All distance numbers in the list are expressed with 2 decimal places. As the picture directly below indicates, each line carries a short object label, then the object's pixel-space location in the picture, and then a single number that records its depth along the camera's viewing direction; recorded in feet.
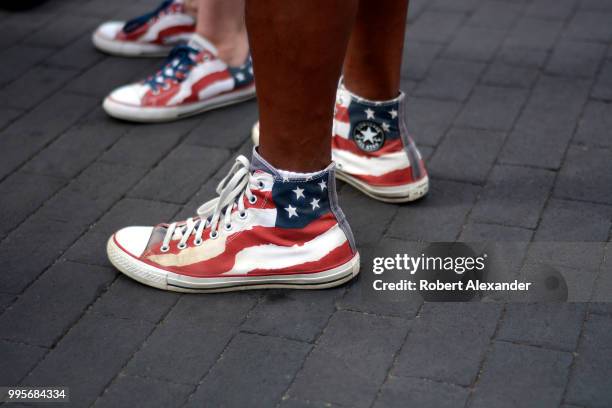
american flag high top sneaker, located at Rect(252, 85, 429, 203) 7.62
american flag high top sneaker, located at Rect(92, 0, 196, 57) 10.86
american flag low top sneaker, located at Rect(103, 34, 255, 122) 9.33
